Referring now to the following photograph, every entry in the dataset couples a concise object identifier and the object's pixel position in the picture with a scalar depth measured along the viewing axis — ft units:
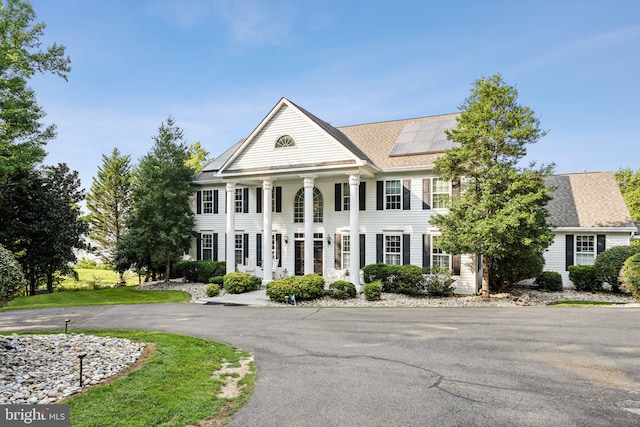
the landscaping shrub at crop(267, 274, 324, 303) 51.62
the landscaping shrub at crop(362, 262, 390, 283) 56.95
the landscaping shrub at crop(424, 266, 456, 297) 54.08
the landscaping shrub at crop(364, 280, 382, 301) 50.92
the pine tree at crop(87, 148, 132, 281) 102.63
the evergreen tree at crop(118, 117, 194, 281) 71.10
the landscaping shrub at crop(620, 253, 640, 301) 47.57
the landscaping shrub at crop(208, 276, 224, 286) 63.83
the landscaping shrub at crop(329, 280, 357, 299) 52.80
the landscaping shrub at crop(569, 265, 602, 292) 57.06
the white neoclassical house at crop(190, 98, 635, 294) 58.49
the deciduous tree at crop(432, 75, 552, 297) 45.96
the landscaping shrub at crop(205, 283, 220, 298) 58.08
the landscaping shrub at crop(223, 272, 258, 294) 59.57
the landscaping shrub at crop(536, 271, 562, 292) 58.59
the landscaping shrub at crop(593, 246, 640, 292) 53.68
